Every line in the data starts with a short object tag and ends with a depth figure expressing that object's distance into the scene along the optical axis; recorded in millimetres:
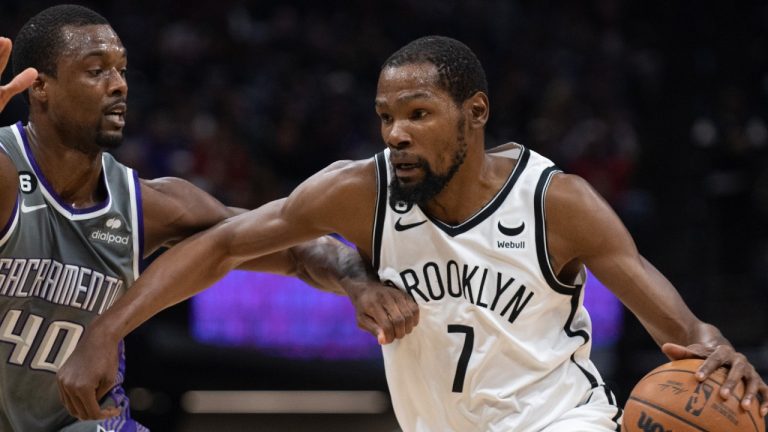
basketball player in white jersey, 8375
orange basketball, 7582
